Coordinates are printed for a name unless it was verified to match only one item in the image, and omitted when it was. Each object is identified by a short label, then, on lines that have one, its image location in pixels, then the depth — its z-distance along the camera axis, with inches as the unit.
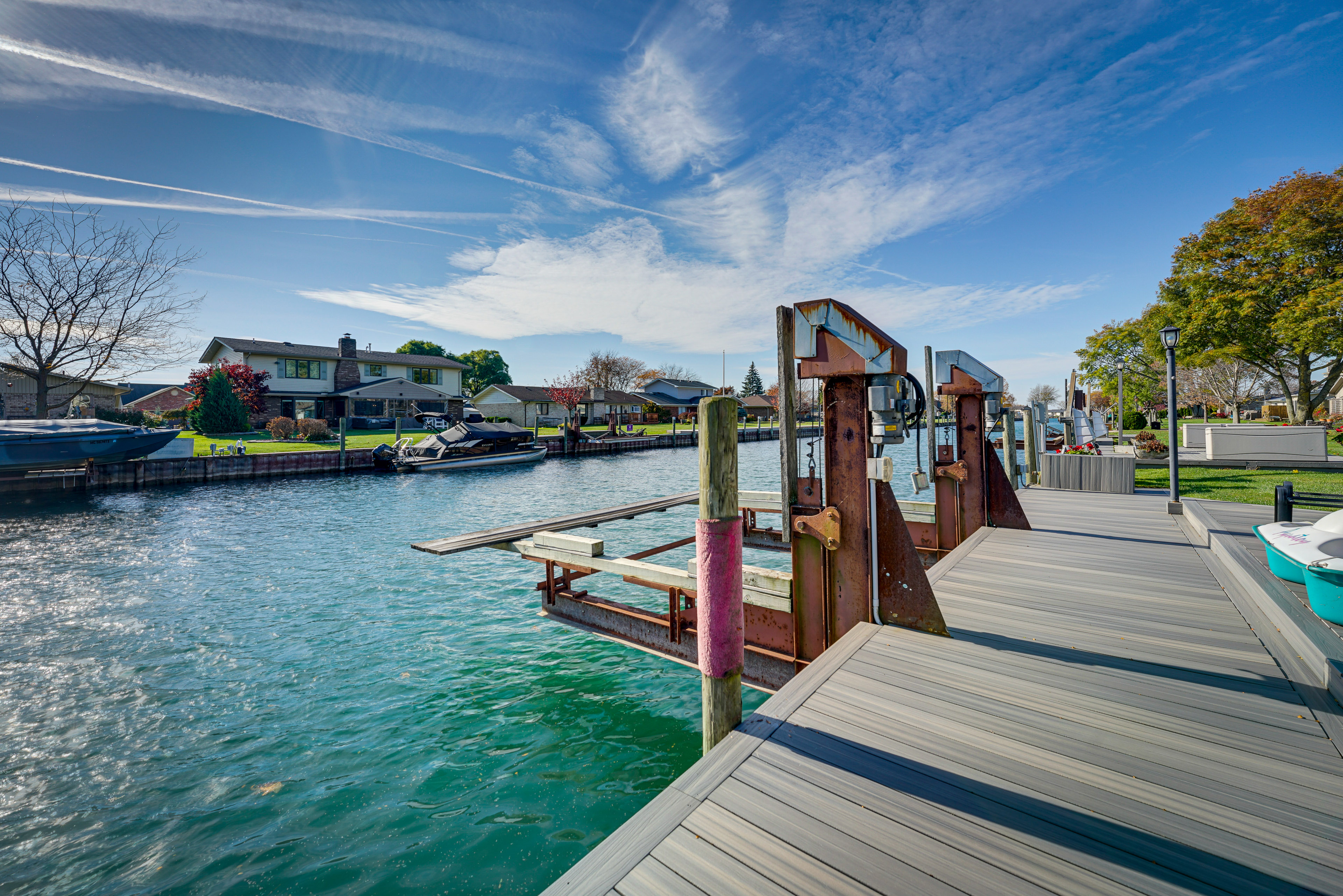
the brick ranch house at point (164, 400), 1973.4
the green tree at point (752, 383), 4390.5
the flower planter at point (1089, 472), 418.6
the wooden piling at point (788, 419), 168.1
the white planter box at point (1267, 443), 521.3
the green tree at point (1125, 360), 1601.9
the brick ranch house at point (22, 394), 1402.6
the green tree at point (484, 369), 2910.9
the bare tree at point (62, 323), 886.4
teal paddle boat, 136.9
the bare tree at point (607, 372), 2689.5
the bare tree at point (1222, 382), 1670.8
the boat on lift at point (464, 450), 1070.4
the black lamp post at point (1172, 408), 325.1
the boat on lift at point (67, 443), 725.3
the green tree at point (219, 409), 1291.8
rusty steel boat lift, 159.2
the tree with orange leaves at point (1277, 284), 751.1
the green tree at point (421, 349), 2819.9
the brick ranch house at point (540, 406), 2214.6
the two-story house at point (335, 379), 1592.0
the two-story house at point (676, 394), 2854.3
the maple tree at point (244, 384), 1470.2
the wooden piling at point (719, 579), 120.8
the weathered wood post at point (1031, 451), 517.3
